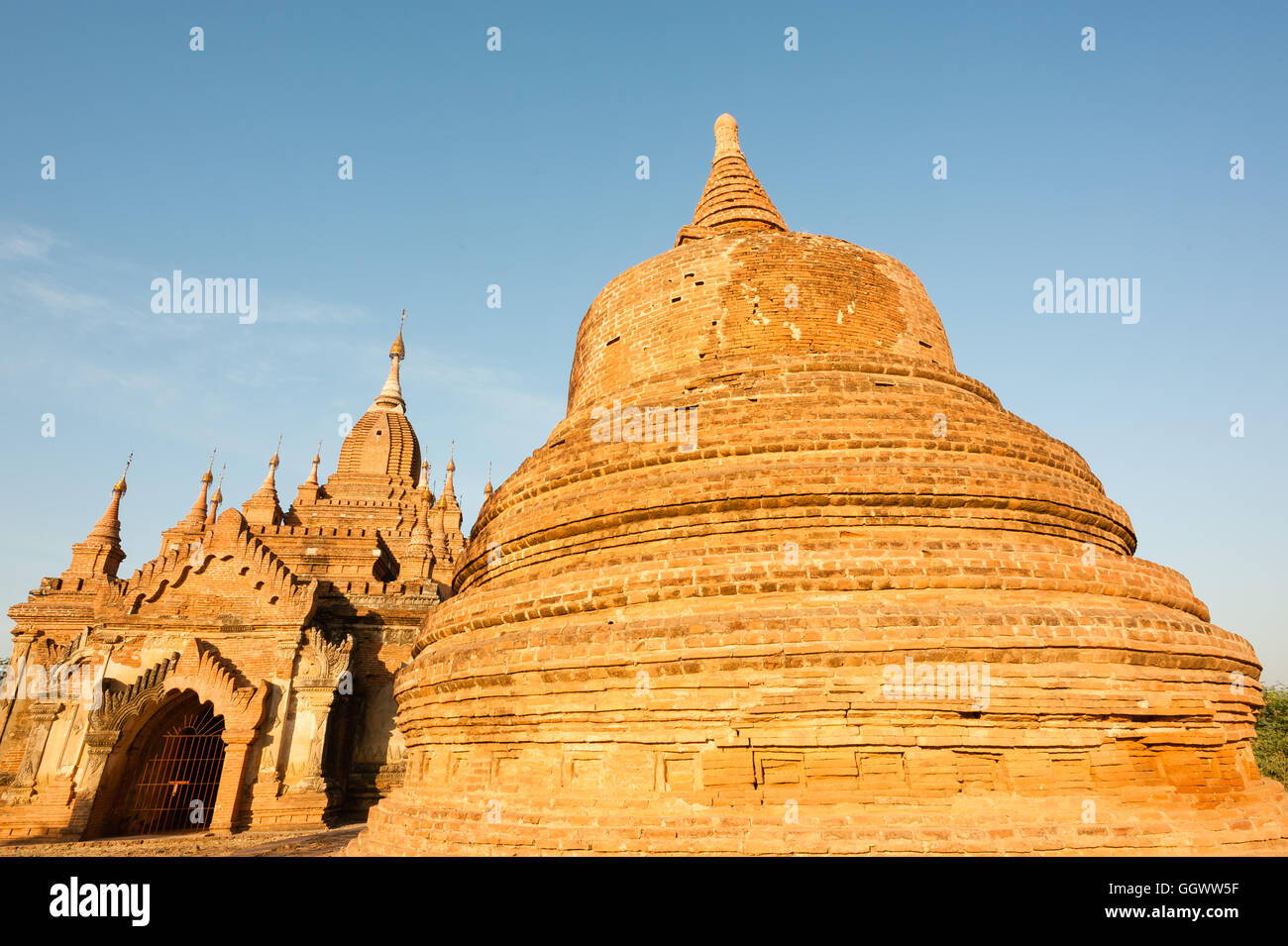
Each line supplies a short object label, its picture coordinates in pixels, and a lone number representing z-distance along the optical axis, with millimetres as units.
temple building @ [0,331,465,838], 15883
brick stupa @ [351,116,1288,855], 5332
